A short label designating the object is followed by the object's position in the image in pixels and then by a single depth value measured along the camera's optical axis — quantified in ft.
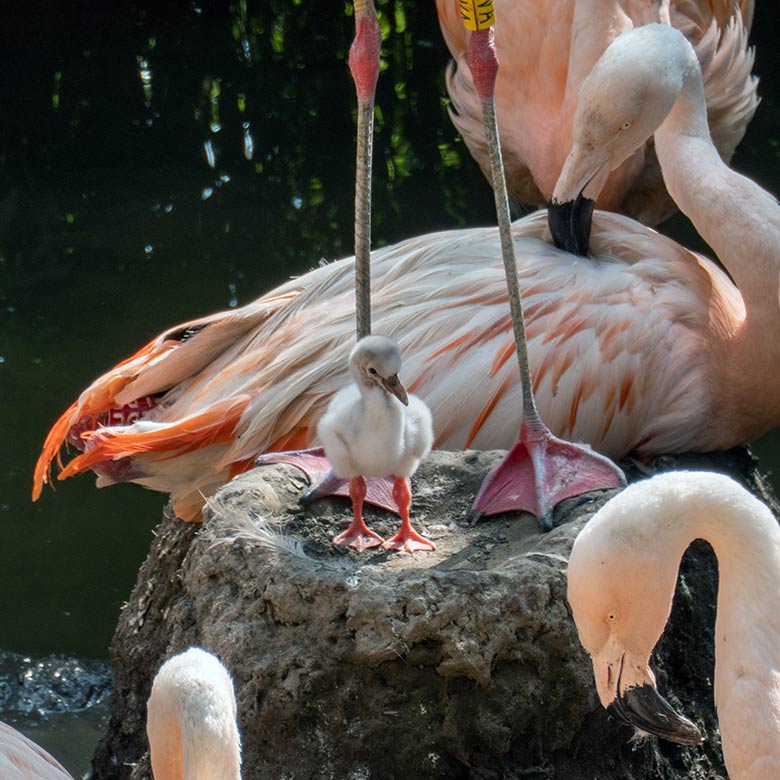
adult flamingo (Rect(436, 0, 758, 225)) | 29.32
